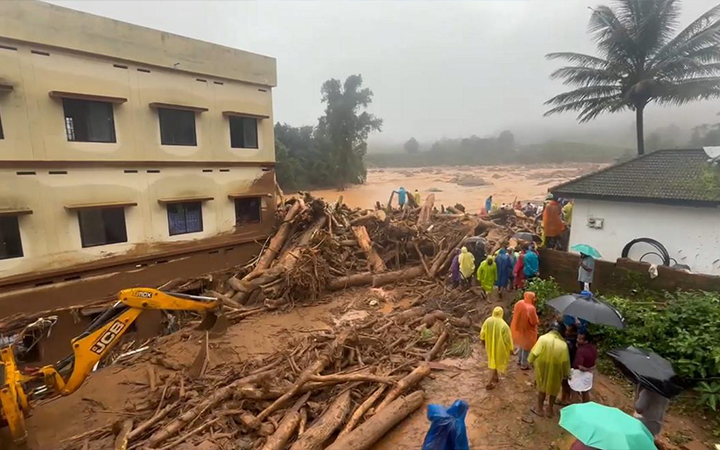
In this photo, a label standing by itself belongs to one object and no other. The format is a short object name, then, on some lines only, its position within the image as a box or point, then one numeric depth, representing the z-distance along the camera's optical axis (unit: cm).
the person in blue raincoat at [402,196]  2419
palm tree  1747
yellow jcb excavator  635
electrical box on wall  1116
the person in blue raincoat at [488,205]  2713
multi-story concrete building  1142
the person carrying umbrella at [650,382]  487
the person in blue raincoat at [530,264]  1005
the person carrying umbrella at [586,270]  920
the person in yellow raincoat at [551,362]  579
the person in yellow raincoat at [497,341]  677
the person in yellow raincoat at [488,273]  1041
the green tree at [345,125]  5403
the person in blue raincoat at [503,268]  1038
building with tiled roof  941
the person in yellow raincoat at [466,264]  1191
